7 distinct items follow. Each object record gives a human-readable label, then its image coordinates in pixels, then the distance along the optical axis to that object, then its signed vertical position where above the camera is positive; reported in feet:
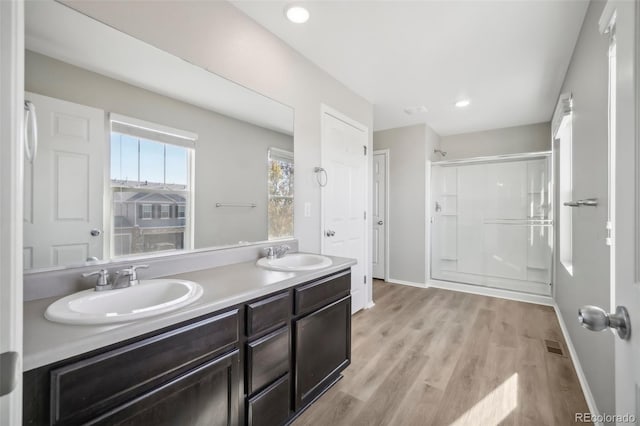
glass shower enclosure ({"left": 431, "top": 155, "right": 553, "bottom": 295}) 12.28 -0.45
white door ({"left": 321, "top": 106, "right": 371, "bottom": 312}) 8.77 +0.62
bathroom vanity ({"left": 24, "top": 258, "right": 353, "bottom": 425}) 2.45 -1.65
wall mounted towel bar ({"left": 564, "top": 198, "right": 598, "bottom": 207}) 4.96 +0.22
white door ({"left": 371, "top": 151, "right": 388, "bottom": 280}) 14.85 +0.19
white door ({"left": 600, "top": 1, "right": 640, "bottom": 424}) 1.82 +0.07
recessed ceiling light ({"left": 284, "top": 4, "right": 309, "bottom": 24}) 5.88 +4.28
